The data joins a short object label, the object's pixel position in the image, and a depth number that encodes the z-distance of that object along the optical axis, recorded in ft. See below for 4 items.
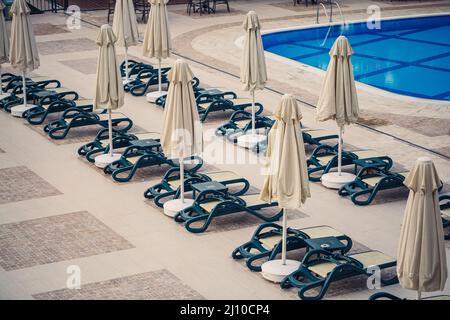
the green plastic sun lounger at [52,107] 68.49
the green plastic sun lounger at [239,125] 64.34
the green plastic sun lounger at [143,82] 75.72
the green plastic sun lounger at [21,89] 72.13
